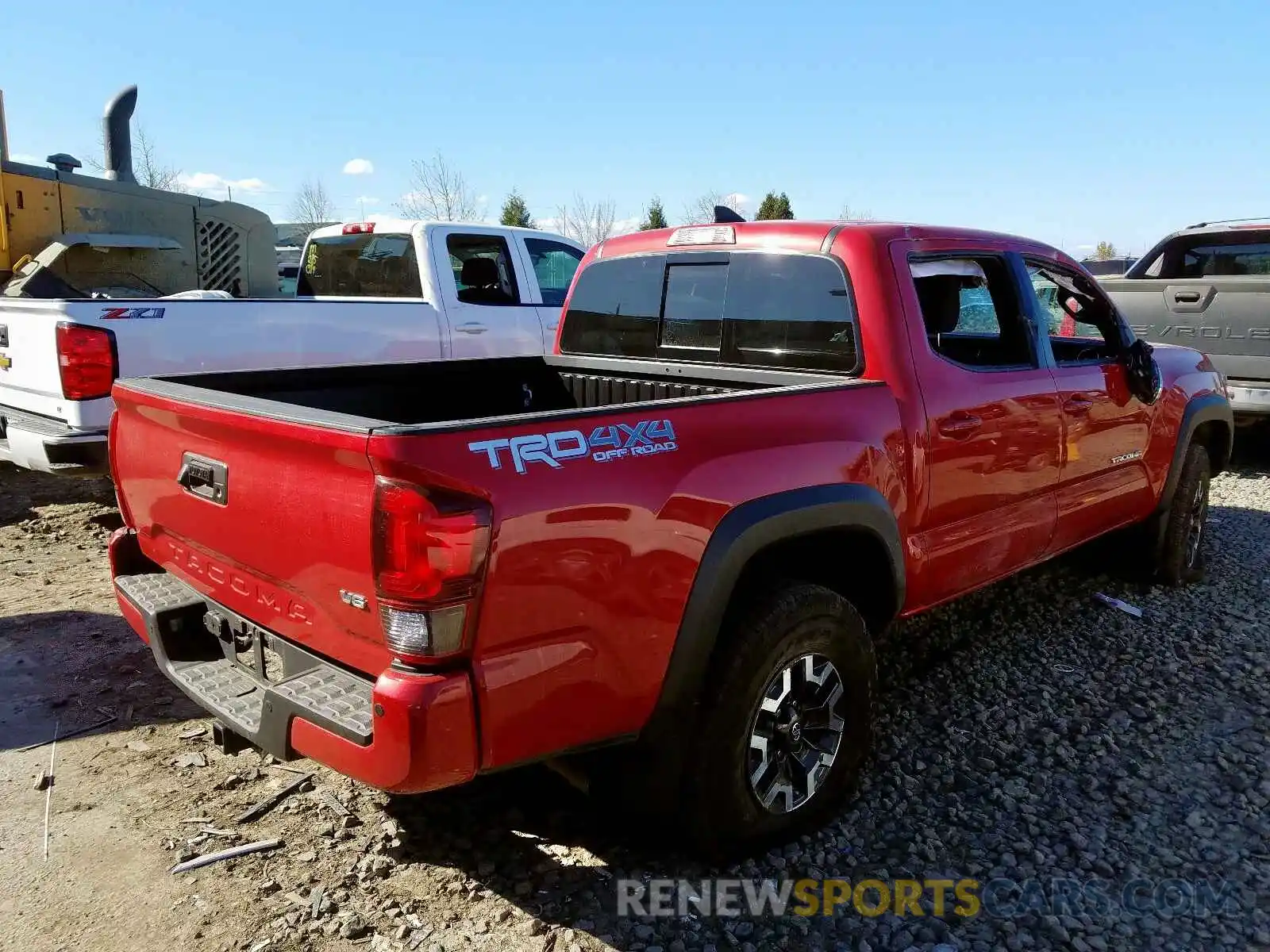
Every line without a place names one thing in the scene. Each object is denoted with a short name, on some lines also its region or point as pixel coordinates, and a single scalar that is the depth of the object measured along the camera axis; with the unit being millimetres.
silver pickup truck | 7395
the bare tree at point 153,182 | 30036
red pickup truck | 2094
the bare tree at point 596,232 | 37031
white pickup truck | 4848
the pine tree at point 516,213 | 34875
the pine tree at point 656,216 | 34250
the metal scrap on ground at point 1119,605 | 4949
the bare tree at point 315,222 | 33325
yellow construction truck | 7363
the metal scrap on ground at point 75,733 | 3453
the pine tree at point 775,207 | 32159
